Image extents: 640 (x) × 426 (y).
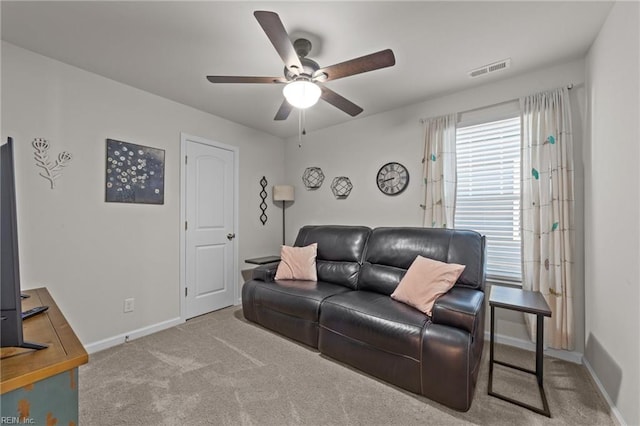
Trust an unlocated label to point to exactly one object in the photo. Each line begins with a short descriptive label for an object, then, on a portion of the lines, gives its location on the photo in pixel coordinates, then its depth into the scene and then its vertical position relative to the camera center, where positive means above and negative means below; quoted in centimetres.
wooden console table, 78 -50
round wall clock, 336 +39
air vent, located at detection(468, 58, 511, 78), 238 +124
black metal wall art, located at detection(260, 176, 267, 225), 427 +14
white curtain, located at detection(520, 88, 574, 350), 233 +1
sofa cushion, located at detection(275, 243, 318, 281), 320 -62
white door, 335 -18
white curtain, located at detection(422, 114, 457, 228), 296 +39
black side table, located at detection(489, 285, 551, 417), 177 -65
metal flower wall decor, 226 +43
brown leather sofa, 179 -80
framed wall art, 268 +39
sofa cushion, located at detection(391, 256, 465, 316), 218 -59
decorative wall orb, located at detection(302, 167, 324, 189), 422 +51
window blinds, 267 +20
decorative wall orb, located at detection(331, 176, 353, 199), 390 +34
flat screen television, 86 -11
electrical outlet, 278 -92
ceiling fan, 169 +93
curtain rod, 236 +103
